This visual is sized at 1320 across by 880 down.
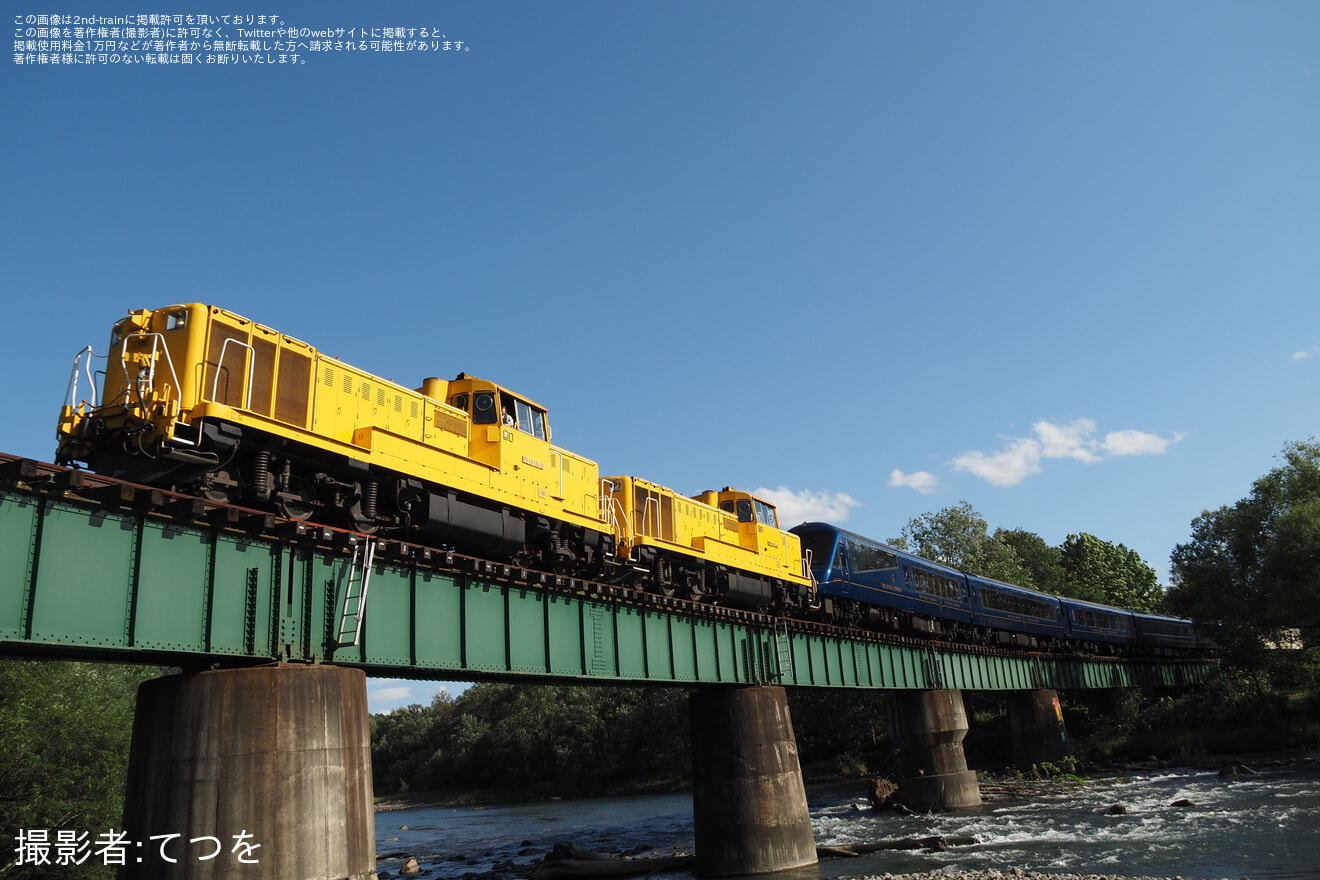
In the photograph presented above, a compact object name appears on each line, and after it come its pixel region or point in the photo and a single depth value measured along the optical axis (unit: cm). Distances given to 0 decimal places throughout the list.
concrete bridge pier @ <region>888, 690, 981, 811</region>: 3738
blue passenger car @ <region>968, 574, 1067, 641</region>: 4206
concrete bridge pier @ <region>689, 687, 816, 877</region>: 2378
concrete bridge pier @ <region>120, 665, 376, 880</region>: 1160
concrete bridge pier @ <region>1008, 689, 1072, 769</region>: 4809
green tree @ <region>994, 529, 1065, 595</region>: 8531
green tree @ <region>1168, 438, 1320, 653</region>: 4219
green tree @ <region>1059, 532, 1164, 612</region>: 8612
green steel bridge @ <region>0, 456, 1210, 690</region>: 1116
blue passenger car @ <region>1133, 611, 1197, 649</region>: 5638
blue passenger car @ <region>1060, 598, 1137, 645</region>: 5009
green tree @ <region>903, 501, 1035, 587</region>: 7312
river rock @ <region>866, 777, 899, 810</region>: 3919
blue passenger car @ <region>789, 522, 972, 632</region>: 3300
